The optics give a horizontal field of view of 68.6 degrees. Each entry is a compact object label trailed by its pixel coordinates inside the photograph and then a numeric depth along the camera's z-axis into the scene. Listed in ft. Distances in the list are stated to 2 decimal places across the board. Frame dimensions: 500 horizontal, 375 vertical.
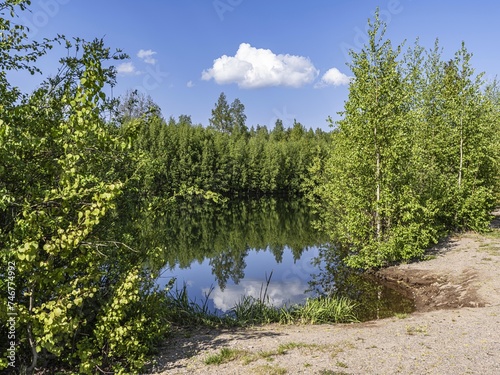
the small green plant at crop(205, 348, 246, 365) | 27.07
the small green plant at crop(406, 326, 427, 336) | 32.65
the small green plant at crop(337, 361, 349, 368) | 25.95
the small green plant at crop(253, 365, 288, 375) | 25.27
